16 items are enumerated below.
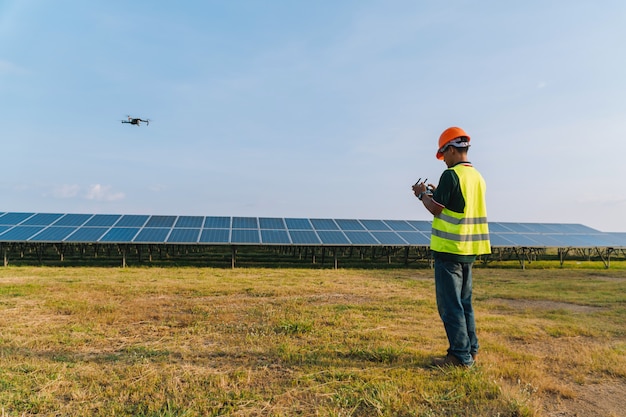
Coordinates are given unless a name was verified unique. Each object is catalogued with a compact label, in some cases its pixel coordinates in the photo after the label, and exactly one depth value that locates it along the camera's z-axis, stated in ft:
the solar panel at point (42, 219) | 66.68
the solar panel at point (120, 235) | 59.12
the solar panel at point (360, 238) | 65.16
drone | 44.11
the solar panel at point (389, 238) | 65.62
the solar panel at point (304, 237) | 63.16
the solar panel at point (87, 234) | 58.44
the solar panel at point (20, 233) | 58.54
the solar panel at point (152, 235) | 59.87
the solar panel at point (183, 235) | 60.29
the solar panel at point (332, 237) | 63.87
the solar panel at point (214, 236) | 60.90
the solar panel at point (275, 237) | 62.80
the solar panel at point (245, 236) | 61.98
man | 13.46
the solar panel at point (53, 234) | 58.29
